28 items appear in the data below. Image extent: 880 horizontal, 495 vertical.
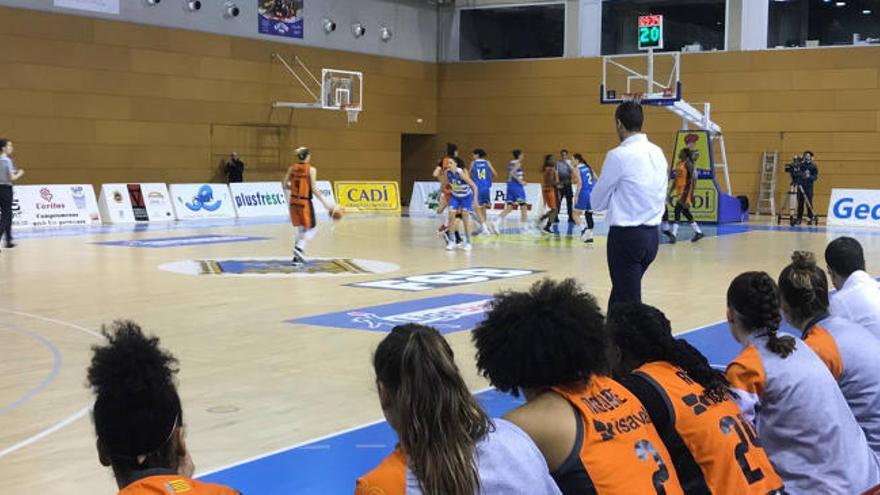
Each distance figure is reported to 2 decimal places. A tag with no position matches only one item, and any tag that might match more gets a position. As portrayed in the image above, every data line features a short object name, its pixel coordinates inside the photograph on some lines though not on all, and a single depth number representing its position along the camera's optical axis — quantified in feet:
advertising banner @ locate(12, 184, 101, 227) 73.87
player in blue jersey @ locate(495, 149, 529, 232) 77.00
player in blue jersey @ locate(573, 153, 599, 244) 68.03
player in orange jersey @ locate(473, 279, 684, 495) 8.77
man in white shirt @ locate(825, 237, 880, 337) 15.92
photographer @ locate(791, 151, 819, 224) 85.81
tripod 85.20
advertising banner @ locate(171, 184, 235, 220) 84.89
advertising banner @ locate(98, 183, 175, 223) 79.92
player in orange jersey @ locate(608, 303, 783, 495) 10.32
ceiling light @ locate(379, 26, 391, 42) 109.60
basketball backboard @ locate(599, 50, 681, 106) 101.35
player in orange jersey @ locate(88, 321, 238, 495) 7.61
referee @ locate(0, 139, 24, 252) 55.42
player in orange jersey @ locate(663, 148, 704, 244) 67.59
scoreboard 82.89
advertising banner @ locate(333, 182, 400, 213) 102.83
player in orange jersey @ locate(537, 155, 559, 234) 73.82
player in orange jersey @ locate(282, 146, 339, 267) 48.67
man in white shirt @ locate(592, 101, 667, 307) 23.25
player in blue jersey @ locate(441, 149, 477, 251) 59.31
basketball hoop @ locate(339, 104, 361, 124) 102.23
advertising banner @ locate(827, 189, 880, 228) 84.43
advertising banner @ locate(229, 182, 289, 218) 89.66
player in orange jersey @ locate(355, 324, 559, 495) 7.73
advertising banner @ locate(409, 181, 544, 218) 100.32
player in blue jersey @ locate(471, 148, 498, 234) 69.56
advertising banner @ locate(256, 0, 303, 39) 96.53
